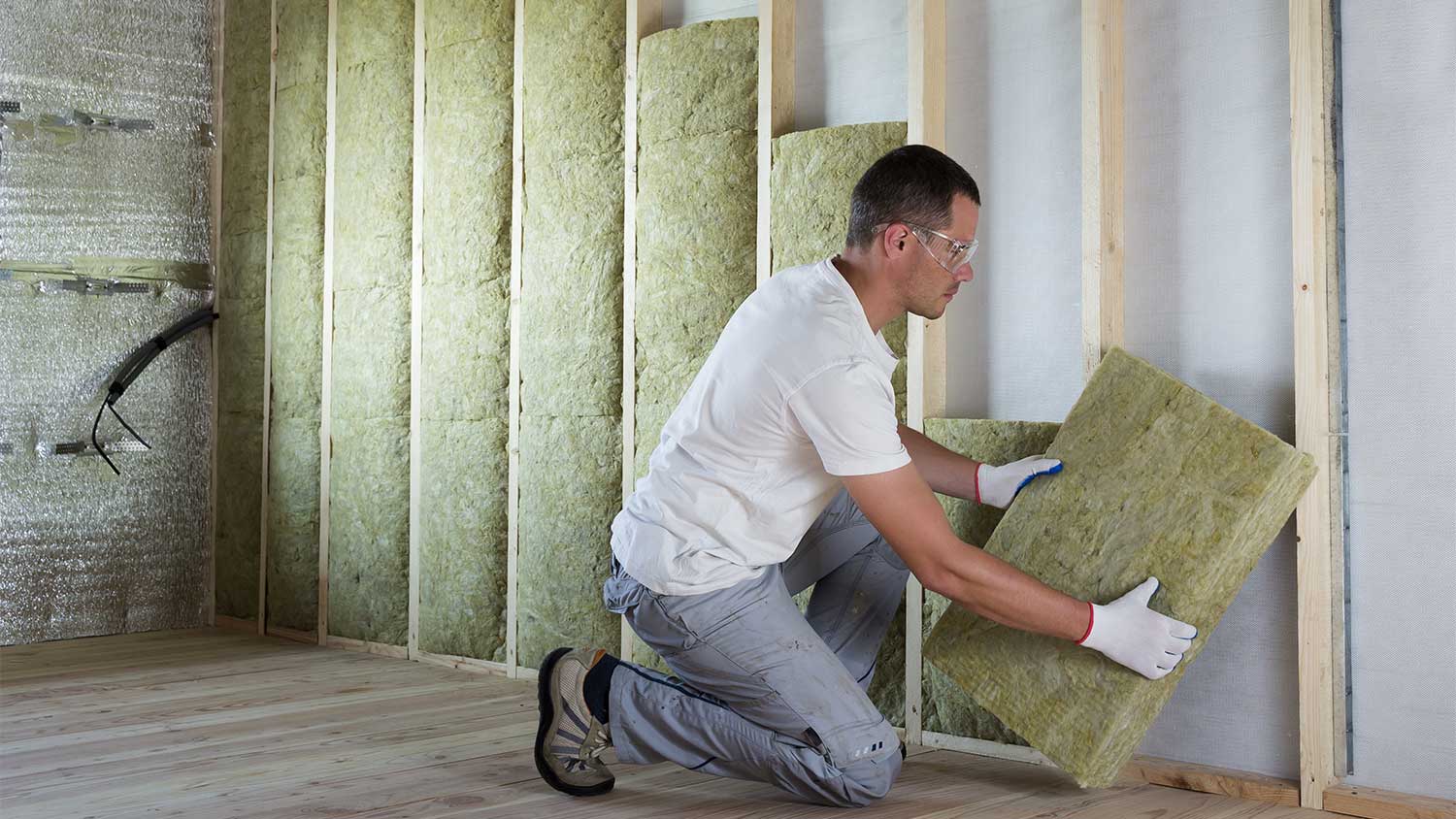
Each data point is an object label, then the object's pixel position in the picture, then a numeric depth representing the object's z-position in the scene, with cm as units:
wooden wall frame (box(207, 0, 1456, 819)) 243
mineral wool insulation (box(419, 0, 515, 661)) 385
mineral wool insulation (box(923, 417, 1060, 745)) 275
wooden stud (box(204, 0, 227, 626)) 477
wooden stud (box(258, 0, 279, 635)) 452
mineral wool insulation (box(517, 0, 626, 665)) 358
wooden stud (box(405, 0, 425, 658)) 402
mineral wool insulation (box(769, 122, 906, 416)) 302
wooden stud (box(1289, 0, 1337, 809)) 242
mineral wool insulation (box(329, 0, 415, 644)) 412
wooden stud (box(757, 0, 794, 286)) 321
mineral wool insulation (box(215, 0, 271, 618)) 462
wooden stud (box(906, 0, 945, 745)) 292
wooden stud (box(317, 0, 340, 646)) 430
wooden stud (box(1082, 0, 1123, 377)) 268
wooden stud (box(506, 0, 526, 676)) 377
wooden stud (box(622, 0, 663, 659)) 348
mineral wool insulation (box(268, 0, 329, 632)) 439
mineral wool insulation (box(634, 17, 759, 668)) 330
